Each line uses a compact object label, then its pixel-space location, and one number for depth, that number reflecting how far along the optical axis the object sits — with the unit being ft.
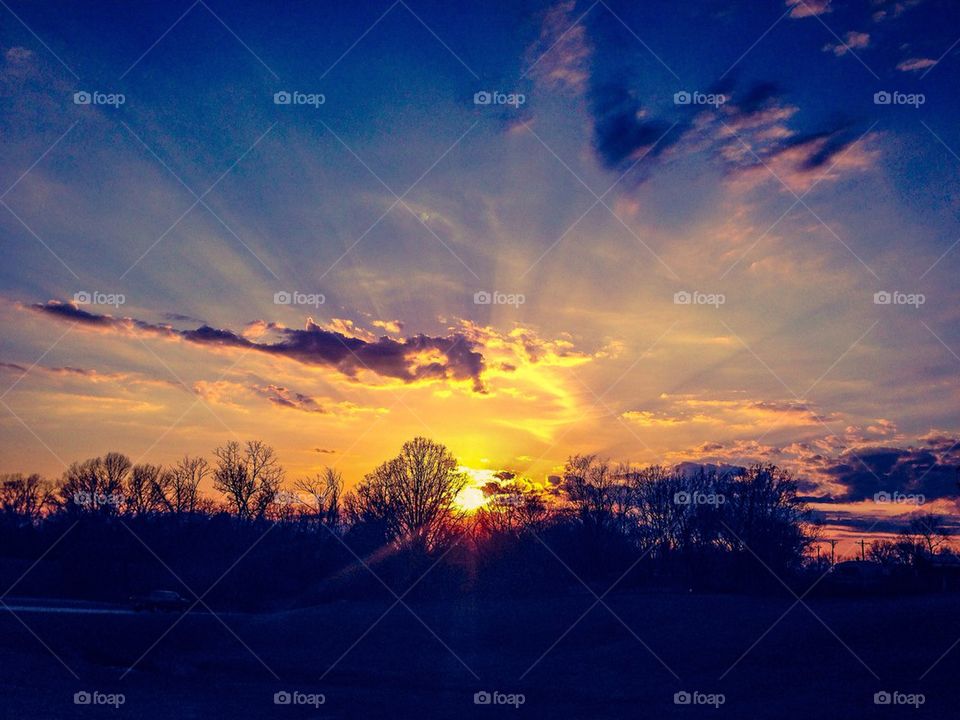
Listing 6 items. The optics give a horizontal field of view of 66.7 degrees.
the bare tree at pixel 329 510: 281.54
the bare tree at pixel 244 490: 285.84
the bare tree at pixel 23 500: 312.91
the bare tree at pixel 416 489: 268.21
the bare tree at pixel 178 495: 287.48
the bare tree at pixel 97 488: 253.44
